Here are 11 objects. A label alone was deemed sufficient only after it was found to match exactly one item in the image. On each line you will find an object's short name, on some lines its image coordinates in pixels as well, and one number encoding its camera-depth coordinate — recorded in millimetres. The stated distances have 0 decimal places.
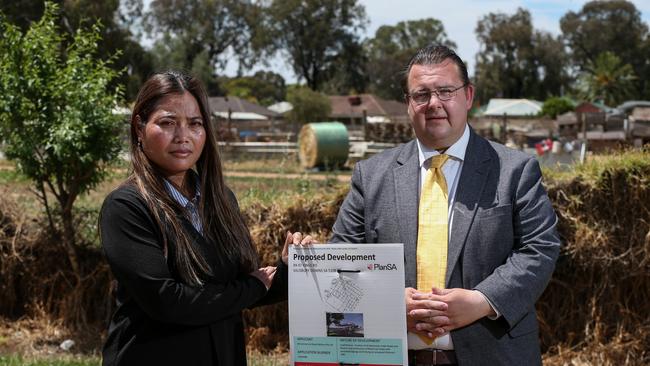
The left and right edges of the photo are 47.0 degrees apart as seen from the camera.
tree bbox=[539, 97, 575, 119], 62272
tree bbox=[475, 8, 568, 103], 89812
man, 2697
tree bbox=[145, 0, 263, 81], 85125
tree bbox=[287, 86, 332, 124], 53688
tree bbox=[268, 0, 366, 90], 83062
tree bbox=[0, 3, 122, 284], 6992
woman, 2516
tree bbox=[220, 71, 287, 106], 82812
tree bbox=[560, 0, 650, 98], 90688
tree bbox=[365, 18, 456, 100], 88688
